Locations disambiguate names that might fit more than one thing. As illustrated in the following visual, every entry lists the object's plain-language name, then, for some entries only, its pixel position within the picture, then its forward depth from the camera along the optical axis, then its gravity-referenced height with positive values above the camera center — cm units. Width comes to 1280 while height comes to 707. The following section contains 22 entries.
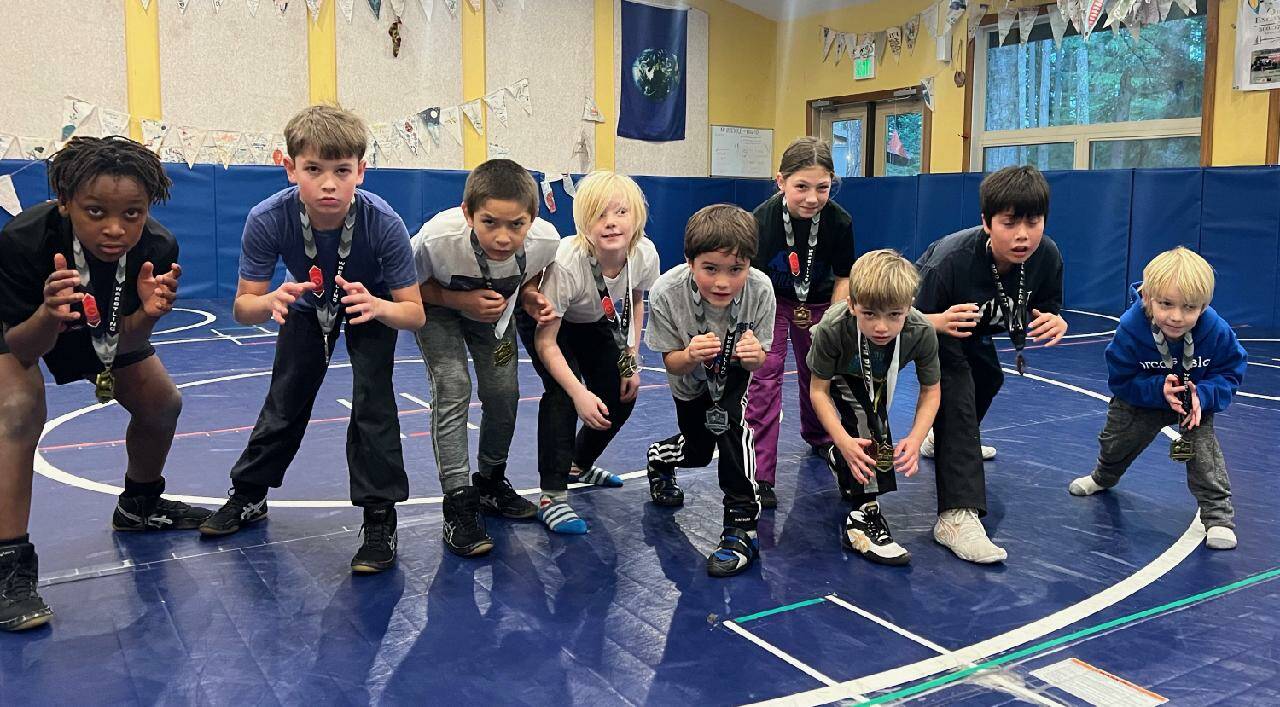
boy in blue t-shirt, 279 -16
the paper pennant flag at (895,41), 1253 +232
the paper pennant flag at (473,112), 1202 +136
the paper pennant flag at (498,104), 1221 +149
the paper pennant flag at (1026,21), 1089 +223
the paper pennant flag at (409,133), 1159 +108
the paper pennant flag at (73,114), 976 +107
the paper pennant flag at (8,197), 937 +27
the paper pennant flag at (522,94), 1237 +162
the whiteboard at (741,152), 1433 +111
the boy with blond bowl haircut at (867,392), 296 -47
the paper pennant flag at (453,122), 1188 +124
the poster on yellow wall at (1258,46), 893 +165
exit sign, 1297 +206
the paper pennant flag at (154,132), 1013 +93
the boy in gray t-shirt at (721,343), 289 -32
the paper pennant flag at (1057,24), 1052 +213
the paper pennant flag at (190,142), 1032 +86
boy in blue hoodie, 317 -43
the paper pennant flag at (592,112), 1301 +148
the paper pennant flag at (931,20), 1199 +247
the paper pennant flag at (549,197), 1261 +41
